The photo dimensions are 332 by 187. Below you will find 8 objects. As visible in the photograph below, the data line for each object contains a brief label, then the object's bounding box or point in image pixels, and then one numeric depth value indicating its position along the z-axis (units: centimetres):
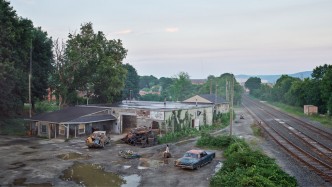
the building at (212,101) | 7206
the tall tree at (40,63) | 6165
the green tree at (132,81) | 12331
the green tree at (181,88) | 13700
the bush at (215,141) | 3472
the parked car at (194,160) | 2462
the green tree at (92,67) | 6184
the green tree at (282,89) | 11731
